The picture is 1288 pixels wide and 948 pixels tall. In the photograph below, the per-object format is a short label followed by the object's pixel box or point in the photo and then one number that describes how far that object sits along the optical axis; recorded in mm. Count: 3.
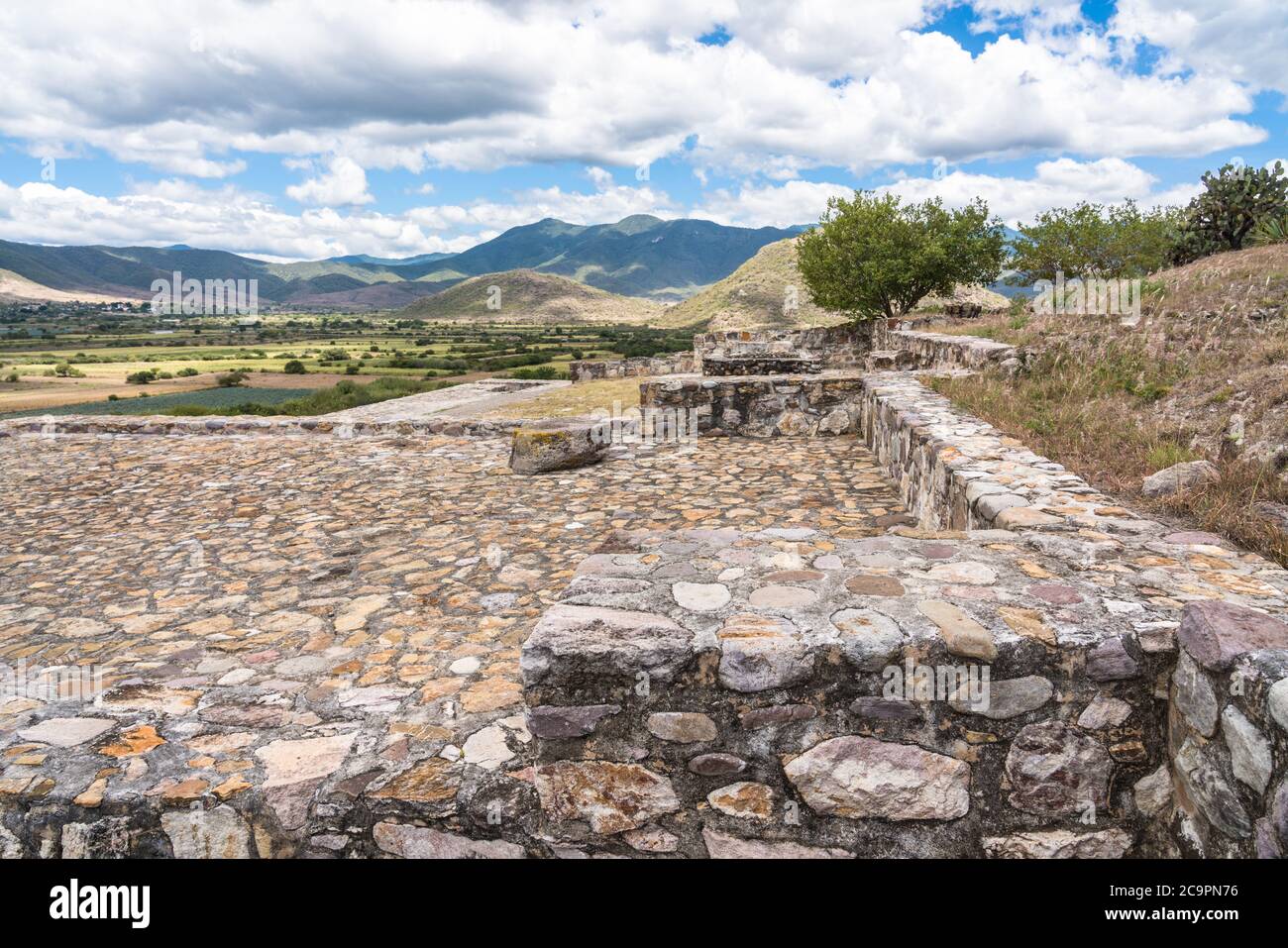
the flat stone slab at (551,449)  7262
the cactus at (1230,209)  17859
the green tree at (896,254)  27031
